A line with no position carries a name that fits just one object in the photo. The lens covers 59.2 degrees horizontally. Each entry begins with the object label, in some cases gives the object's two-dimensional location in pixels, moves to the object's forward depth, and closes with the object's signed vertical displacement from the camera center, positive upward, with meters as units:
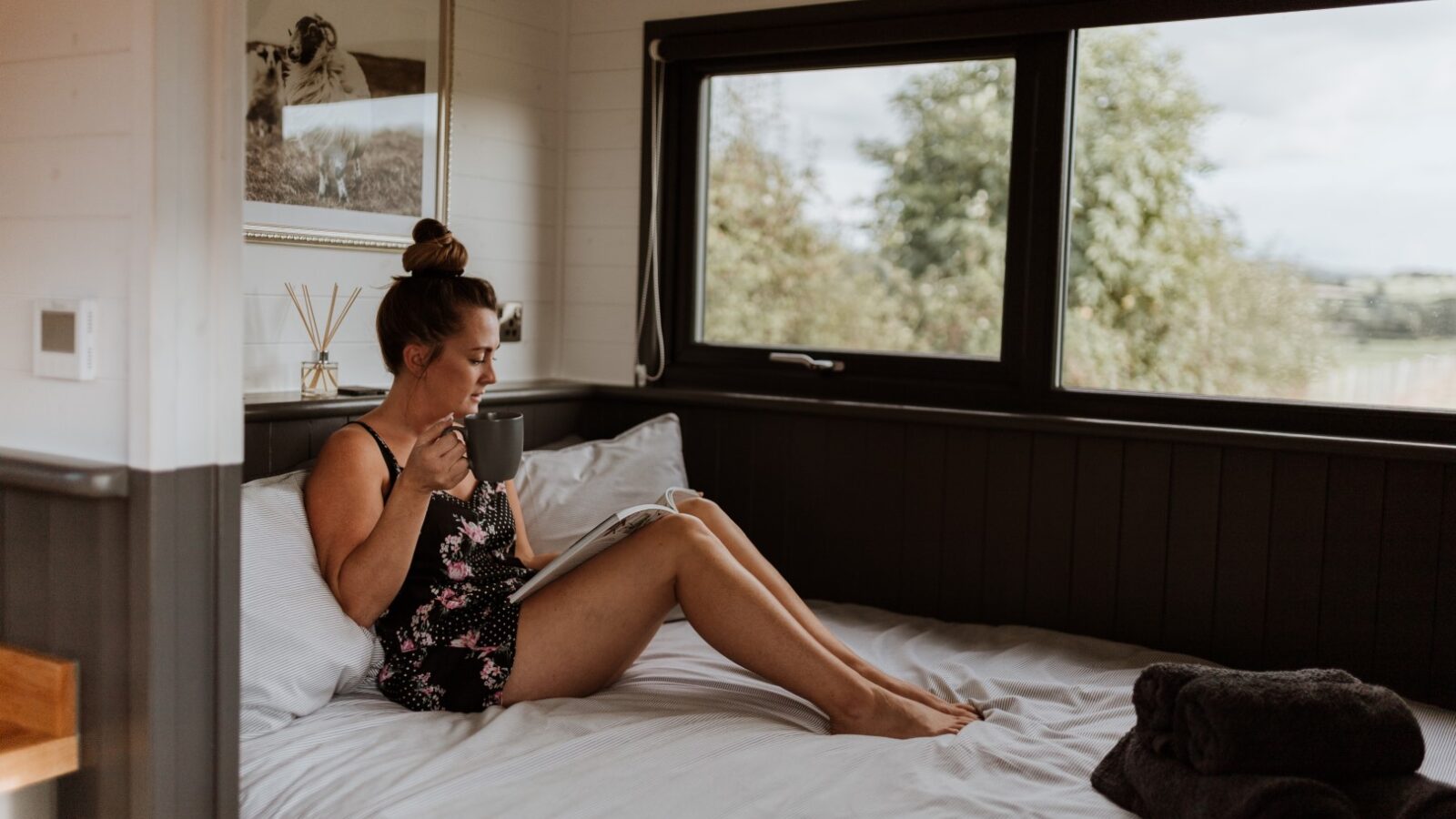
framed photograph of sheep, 2.70 +0.45
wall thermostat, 1.62 -0.03
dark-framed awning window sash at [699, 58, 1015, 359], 3.01 +0.32
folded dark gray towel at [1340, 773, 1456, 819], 1.57 -0.56
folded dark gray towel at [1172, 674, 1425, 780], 1.64 -0.49
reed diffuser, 2.72 -0.10
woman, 2.15 -0.46
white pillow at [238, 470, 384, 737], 2.02 -0.50
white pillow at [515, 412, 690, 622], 2.78 -0.34
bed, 1.80 -0.65
